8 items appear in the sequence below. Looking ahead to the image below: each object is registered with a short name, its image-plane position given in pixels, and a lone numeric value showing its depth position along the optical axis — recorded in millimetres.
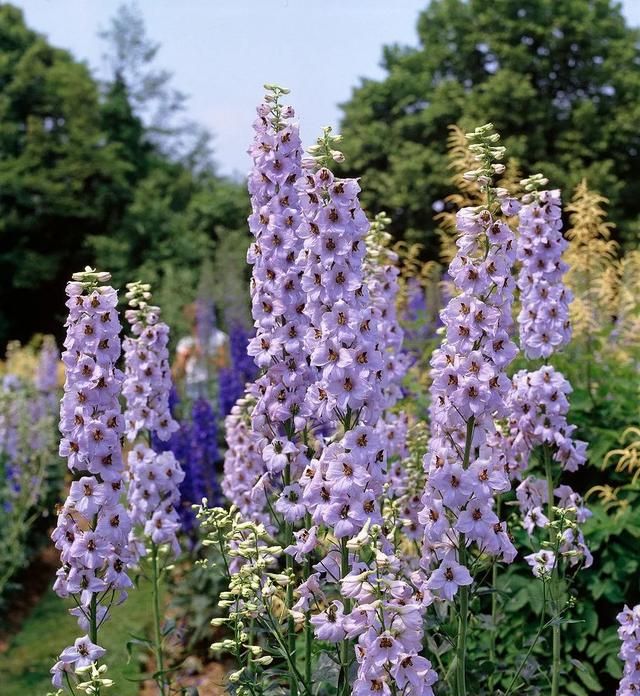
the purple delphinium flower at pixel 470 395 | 2771
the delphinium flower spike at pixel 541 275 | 3908
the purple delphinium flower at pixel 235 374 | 7812
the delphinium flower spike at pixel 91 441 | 3088
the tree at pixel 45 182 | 27766
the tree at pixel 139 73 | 34875
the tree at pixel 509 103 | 22219
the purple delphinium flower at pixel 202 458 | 6998
